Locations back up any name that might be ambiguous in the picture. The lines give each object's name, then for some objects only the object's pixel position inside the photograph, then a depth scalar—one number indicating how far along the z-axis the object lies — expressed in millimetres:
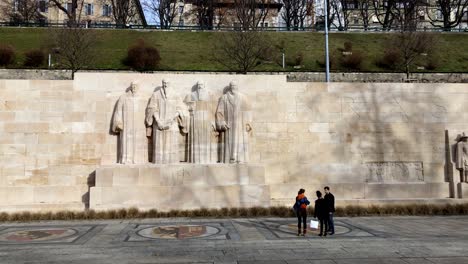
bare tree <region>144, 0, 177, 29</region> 61906
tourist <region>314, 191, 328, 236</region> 10906
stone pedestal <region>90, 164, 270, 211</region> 15422
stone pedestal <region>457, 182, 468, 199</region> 17203
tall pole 27003
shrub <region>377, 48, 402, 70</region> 41062
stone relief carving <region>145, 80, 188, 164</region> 16359
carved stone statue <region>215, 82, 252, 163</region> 16609
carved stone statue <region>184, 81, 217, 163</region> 16641
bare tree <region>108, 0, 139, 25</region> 60594
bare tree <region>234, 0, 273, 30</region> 50334
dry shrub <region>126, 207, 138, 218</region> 14680
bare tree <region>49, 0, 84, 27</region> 39375
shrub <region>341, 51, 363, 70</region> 41062
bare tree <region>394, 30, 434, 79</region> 39750
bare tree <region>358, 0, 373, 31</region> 64038
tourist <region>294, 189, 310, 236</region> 10976
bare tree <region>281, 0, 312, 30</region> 64625
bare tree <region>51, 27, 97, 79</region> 34538
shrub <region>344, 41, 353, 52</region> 46681
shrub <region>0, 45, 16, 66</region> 37125
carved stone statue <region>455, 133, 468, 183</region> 17547
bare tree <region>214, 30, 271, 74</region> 37156
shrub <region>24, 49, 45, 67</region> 38159
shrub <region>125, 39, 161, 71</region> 39656
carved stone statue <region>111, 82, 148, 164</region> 16438
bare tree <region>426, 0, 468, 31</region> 58188
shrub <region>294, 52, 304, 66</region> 42000
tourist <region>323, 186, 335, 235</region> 11023
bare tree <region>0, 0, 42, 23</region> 59344
